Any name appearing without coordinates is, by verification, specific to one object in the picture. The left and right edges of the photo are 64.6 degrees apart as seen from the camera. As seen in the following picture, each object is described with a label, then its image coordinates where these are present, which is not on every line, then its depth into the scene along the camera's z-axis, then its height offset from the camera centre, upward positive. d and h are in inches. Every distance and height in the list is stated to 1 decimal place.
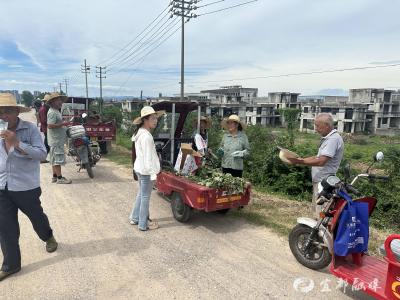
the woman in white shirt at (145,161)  174.2 -33.9
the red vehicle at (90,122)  438.8 -34.7
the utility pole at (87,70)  2115.5 +188.3
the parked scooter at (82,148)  313.3 -49.2
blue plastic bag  125.6 -50.2
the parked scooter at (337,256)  107.0 -62.4
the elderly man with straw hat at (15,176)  129.0 -32.9
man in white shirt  150.2 -22.8
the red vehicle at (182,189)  180.4 -53.2
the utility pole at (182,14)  760.3 +218.0
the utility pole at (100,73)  2011.6 +161.1
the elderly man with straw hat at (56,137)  274.1 -35.1
